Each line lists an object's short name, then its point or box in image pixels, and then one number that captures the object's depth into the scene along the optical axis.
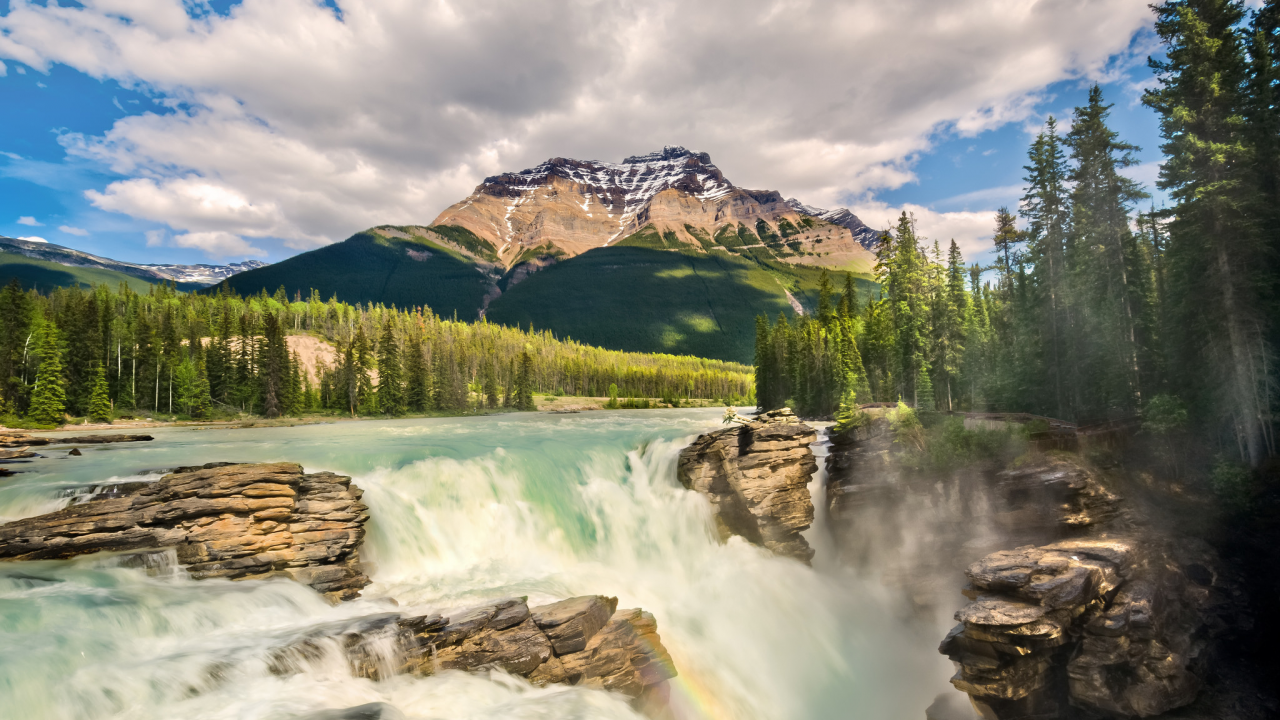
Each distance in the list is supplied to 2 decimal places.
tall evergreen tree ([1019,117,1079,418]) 29.98
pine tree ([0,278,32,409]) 52.75
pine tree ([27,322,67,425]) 52.12
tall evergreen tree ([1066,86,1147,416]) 26.09
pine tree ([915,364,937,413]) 46.83
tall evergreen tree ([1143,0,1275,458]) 19.50
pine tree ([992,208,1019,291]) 50.07
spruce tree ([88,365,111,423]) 60.31
